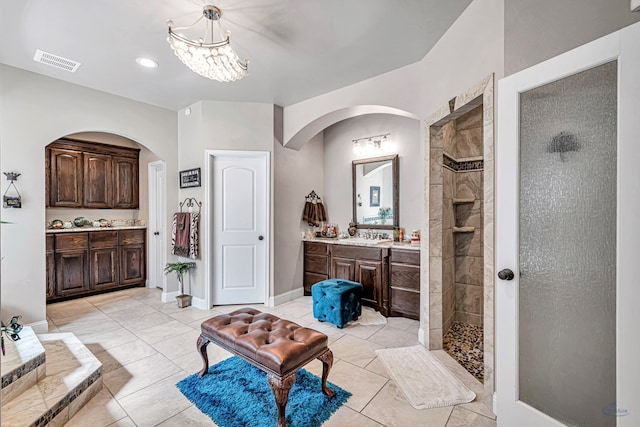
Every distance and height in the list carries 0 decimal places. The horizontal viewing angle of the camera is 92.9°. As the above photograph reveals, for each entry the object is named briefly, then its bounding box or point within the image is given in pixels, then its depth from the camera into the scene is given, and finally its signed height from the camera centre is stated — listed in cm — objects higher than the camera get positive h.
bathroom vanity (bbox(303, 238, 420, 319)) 354 -74
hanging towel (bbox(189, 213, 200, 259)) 400 -33
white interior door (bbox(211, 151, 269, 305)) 409 -22
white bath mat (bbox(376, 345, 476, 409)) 213 -130
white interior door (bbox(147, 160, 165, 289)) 478 -22
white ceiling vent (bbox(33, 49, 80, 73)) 284 +147
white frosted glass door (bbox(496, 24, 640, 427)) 134 -14
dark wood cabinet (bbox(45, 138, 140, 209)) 429 +56
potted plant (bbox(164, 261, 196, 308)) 402 -78
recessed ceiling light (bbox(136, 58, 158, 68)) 297 +149
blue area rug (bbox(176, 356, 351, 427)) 194 -130
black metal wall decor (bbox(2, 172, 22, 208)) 298 +16
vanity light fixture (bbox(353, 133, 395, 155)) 433 +98
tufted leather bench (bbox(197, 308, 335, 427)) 181 -86
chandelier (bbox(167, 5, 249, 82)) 209 +112
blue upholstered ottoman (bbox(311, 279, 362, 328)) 332 -101
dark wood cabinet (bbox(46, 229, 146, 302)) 414 -73
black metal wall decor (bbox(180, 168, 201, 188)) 405 +47
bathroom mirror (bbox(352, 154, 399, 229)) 424 +28
